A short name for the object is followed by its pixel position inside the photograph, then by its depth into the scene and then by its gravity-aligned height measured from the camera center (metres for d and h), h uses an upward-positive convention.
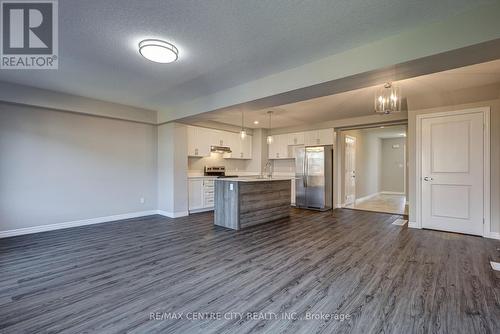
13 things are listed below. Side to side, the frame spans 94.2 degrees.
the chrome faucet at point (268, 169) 7.63 -0.11
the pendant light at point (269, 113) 5.54 +1.28
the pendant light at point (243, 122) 5.35 +1.30
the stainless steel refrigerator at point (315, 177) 6.59 -0.32
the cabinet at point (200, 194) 6.00 -0.76
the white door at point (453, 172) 4.05 -0.12
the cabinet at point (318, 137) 6.64 +0.85
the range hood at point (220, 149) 6.71 +0.49
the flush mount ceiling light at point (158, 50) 2.52 +1.29
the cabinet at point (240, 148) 7.44 +0.59
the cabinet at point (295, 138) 7.22 +0.87
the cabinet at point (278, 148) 7.65 +0.62
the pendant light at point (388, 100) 3.22 +0.93
